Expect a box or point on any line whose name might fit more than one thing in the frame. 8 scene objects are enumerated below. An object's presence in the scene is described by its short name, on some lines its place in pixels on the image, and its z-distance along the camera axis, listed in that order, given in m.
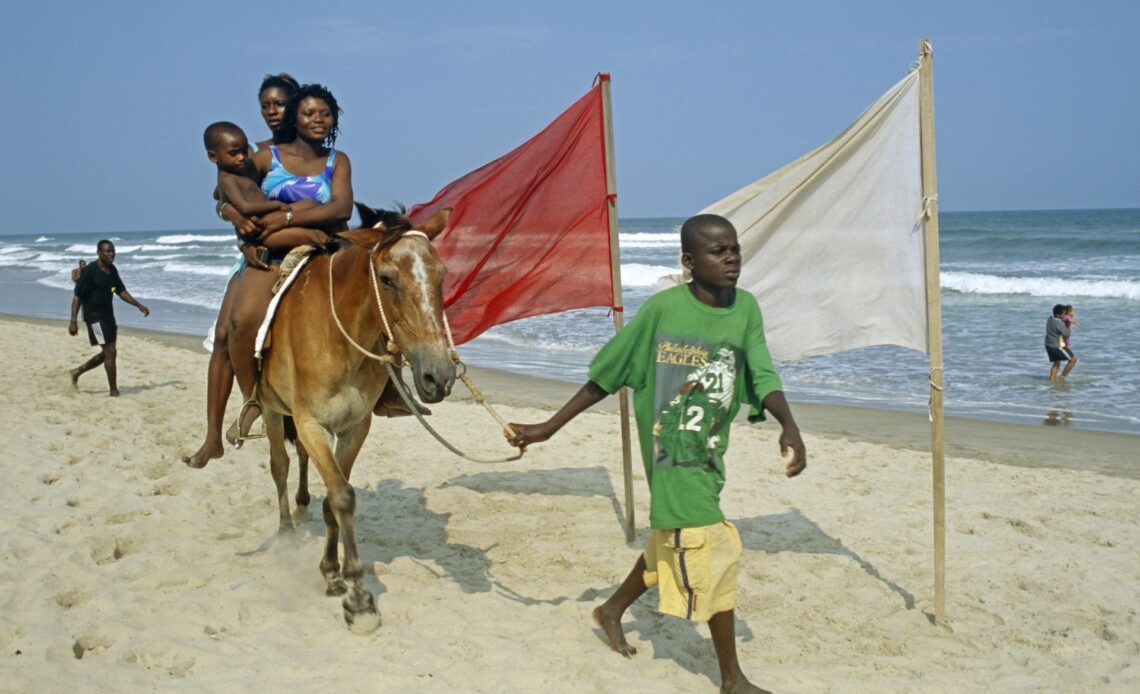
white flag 5.58
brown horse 4.84
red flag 6.82
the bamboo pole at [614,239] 6.73
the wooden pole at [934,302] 5.35
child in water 15.19
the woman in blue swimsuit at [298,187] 6.11
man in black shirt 13.35
